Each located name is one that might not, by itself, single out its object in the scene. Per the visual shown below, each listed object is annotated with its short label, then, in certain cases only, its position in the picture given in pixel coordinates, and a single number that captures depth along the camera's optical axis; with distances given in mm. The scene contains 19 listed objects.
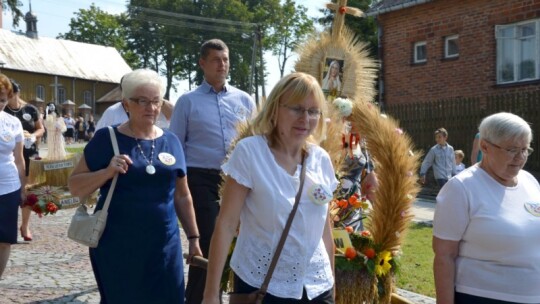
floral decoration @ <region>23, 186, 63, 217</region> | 8297
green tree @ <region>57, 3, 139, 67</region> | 80562
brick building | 19641
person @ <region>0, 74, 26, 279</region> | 6066
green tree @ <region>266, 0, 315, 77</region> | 72712
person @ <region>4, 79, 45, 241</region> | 8750
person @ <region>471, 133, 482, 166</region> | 9675
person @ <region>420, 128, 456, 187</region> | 13734
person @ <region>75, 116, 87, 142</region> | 51416
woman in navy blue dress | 4098
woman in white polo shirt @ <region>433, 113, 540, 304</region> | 3504
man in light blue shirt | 5742
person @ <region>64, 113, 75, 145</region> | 45812
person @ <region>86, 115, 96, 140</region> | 52059
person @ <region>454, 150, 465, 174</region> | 14936
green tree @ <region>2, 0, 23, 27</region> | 43438
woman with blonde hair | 3180
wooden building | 66438
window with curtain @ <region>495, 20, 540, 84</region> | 19500
